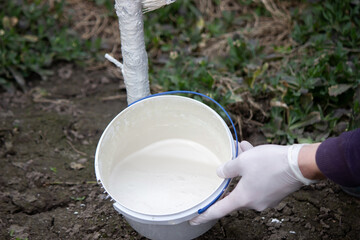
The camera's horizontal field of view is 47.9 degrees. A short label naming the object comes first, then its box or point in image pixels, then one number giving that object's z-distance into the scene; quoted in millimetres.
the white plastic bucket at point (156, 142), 1320
